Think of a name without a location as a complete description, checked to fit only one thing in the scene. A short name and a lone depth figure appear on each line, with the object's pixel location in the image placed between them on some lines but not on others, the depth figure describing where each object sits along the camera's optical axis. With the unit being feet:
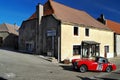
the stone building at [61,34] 39.05
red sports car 27.95
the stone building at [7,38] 62.63
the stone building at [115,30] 60.02
